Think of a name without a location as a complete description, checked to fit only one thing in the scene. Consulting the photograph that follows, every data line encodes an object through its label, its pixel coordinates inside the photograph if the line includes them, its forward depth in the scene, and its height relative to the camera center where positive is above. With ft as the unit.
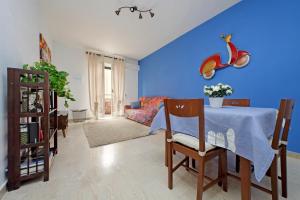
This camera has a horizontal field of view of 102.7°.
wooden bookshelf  3.59 -0.91
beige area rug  8.07 -2.72
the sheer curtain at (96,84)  14.90 +1.91
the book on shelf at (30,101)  4.04 -0.07
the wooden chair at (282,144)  2.86 -1.25
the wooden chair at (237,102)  5.33 -0.21
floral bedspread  12.00 -1.52
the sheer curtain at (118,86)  16.61 +1.76
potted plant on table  4.49 +0.18
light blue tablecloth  2.52 -0.89
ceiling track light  7.79 +5.89
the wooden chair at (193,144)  2.98 -1.34
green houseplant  4.50 +0.95
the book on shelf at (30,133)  3.85 -1.11
